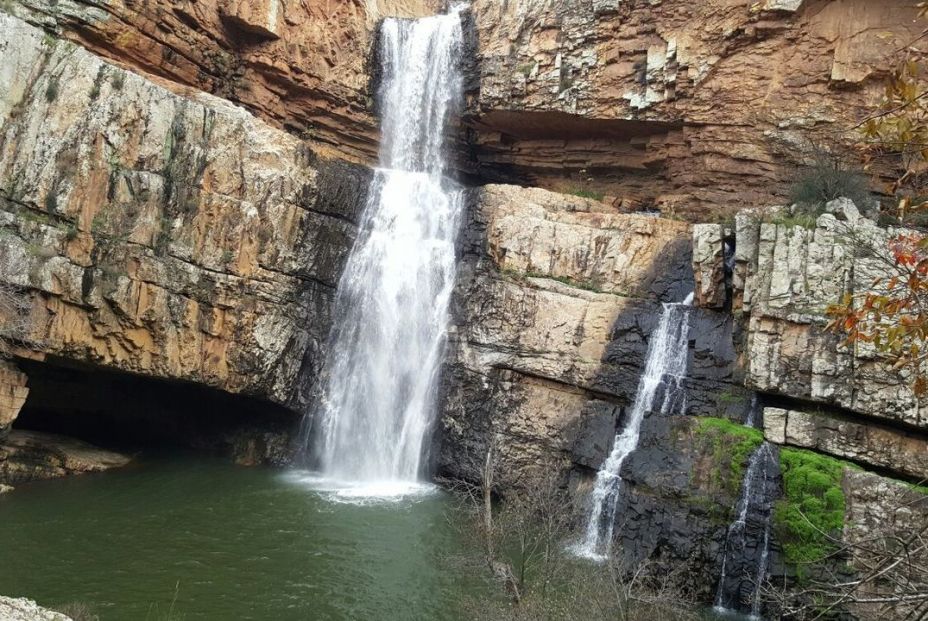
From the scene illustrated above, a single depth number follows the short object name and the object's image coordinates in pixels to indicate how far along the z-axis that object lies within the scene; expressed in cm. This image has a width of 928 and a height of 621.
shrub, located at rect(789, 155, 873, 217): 1742
